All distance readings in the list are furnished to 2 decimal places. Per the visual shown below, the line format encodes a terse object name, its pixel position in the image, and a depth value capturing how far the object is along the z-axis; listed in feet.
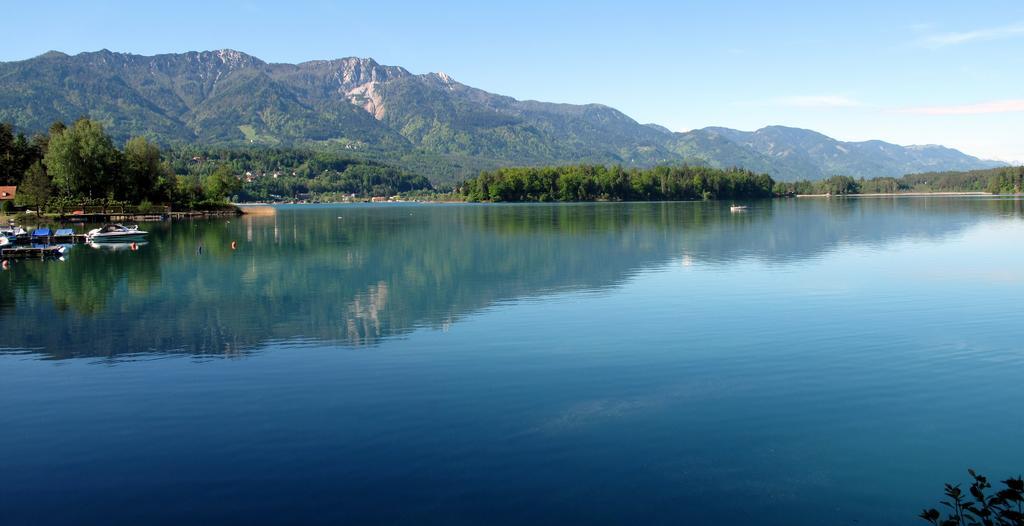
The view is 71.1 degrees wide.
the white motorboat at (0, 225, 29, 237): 207.30
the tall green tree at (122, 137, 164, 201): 386.32
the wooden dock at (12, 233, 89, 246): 208.77
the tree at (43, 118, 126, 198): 346.54
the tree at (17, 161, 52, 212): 330.54
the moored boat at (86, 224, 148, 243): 233.55
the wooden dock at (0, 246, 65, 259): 183.21
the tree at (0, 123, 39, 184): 392.88
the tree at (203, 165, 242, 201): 481.46
